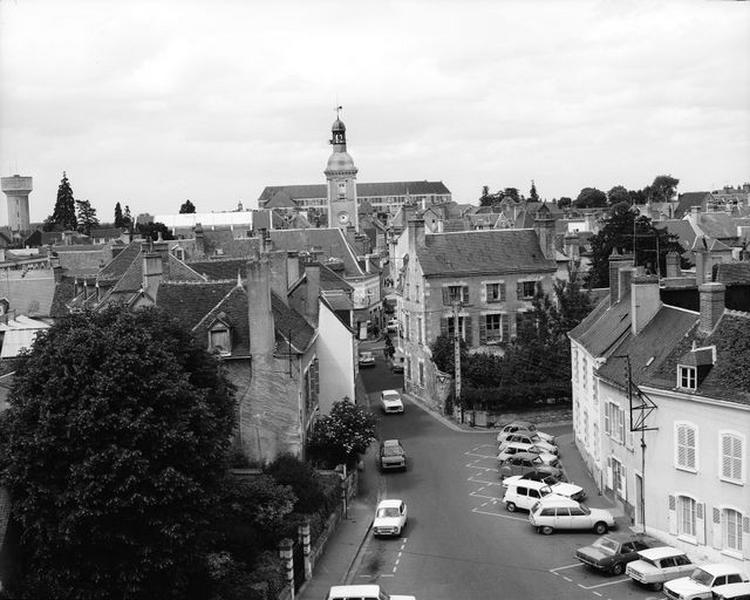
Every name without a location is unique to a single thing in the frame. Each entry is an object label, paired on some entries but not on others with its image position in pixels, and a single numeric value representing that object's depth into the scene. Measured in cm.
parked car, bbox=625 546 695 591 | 3256
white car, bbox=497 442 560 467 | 4819
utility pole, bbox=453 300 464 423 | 5812
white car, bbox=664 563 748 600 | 3081
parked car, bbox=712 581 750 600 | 3020
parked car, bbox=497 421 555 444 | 5272
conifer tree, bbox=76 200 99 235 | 17812
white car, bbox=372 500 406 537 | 3872
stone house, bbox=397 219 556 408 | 6425
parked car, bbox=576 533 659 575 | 3403
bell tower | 16850
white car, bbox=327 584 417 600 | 3027
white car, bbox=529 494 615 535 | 3859
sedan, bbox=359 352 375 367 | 8069
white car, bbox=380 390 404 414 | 6188
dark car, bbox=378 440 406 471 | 4850
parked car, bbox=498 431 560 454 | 5019
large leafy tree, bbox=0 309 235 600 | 2775
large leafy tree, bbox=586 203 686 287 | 7762
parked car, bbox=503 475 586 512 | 4122
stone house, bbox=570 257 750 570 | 3347
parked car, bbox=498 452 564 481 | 4600
